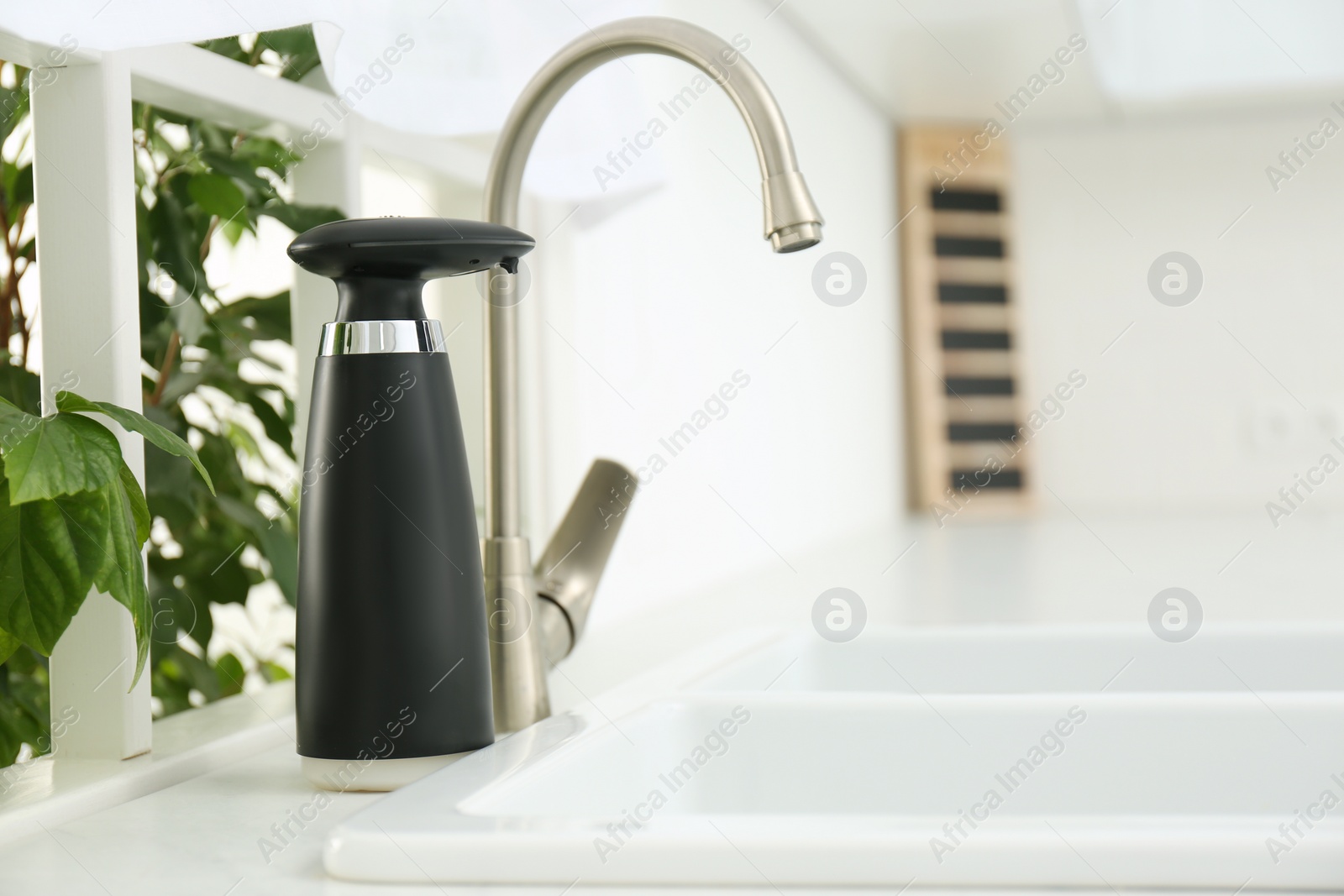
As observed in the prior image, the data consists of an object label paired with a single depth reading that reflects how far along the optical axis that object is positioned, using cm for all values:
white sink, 38
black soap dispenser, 52
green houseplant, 82
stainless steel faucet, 63
